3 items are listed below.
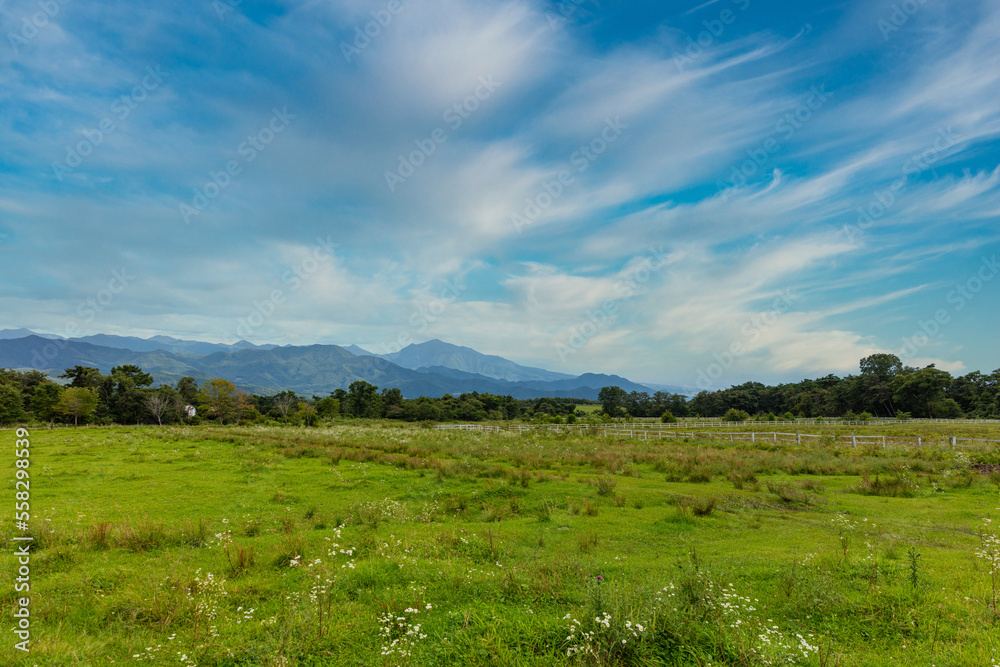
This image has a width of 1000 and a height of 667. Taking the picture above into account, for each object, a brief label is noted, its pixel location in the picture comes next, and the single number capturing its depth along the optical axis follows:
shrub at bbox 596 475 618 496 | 16.08
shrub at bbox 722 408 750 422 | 76.06
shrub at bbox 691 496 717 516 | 13.25
